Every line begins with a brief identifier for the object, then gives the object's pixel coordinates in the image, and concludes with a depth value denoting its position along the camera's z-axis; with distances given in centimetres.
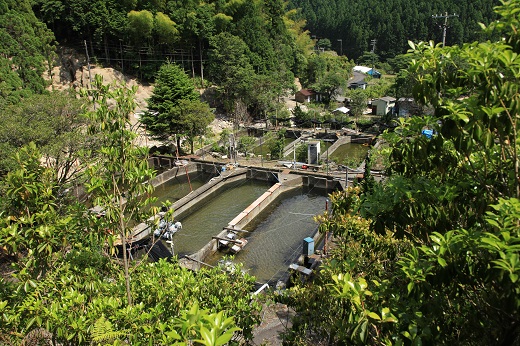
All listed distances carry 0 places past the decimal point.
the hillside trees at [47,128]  1037
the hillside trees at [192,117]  1961
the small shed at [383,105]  3080
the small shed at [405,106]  2877
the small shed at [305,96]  3484
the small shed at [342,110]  2793
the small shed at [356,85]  4038
